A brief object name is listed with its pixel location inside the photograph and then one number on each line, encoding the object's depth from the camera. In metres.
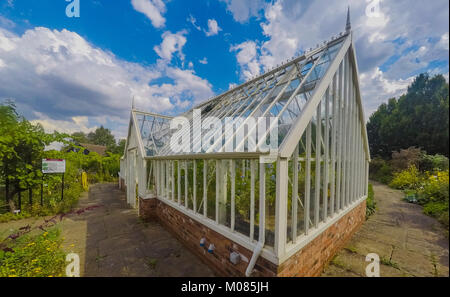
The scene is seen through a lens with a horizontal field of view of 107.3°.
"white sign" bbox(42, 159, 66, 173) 6.57
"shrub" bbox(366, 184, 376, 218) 6.03
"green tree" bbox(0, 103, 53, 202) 5.47
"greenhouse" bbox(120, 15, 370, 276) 2.55
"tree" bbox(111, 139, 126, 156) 42.69
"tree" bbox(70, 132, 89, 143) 47.71
